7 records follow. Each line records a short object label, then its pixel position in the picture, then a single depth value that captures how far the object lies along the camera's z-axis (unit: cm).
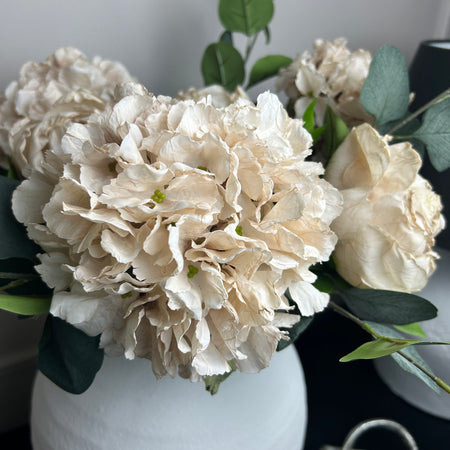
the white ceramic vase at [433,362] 56
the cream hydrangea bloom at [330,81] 45
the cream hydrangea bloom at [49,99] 39
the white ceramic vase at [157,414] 39
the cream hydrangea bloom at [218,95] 45
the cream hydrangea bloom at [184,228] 28
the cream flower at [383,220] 36
